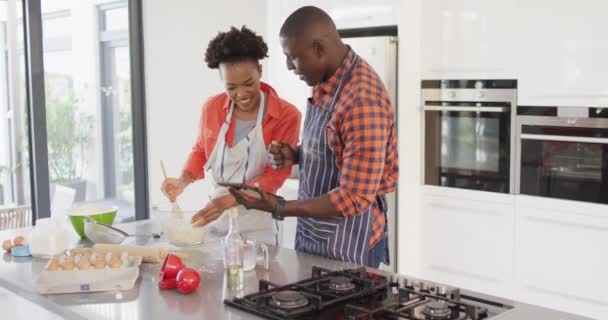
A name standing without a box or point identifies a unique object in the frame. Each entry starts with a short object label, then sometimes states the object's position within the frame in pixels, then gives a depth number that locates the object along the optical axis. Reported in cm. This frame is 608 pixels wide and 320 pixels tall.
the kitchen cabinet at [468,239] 327
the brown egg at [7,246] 207
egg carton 167
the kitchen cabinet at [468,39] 320
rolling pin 191
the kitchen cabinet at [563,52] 291
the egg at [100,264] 169
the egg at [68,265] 168
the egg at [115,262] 171
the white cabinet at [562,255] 298
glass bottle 174
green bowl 223
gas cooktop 144
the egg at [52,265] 168
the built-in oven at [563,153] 297
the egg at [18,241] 206
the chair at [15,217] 383
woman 235
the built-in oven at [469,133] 326
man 181
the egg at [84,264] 168
